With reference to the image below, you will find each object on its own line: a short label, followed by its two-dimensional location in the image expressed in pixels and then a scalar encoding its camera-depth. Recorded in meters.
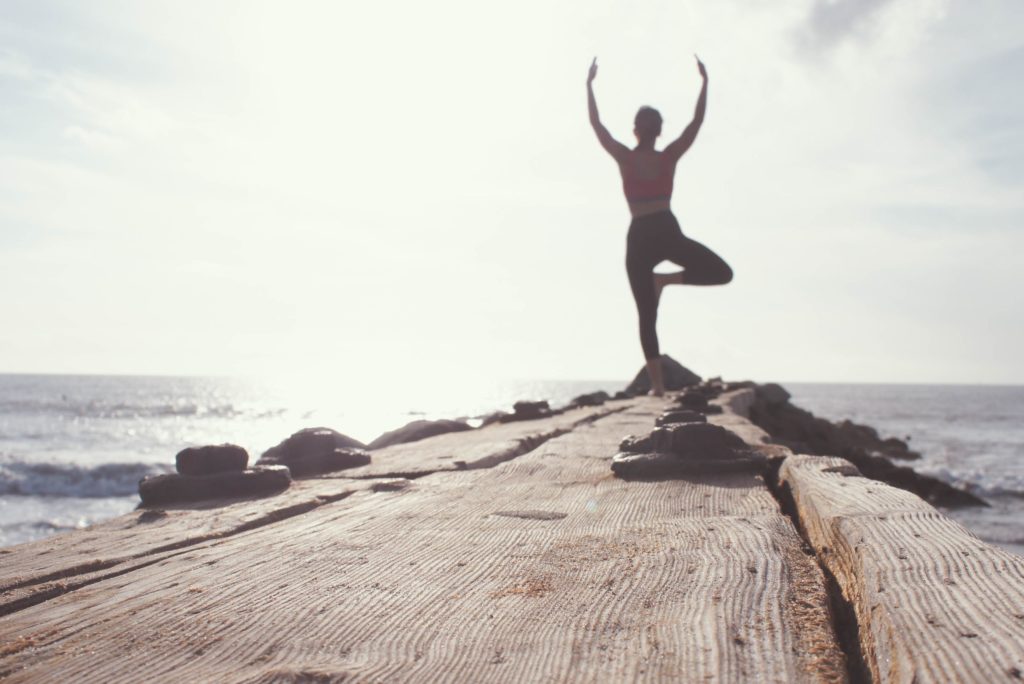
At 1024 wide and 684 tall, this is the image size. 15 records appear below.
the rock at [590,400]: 7.87
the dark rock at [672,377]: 11.76
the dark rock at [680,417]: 3.13
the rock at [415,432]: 5.24
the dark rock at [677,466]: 2.54
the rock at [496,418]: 6.20
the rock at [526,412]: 6.04
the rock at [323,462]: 3.35
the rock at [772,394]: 12.39
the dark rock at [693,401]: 5.39
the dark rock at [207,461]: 2.84
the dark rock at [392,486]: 2.53
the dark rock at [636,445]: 2.81
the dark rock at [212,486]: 2.70
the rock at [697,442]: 2.64
